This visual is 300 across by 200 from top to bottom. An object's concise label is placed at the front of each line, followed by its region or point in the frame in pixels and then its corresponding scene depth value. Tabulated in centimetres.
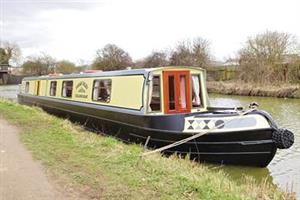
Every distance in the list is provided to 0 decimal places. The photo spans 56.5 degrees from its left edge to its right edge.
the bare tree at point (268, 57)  2134
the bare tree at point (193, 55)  2781
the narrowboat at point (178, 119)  545
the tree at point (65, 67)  4007
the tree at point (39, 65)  4102
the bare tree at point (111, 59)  3159
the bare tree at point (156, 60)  2959
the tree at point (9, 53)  4436
